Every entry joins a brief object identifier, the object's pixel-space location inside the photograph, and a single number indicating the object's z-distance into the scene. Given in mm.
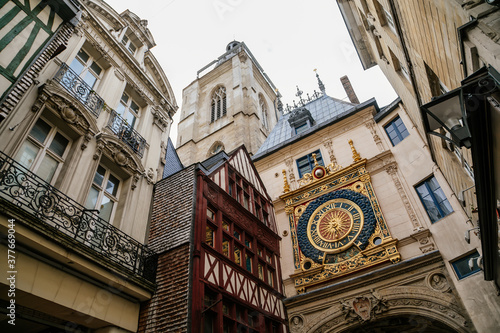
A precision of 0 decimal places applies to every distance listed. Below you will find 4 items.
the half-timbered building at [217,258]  6977
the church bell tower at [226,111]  30984
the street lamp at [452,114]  3806
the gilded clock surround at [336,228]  12009
